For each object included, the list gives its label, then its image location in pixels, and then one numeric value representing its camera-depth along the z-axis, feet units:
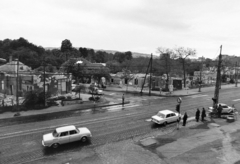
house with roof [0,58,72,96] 112.60
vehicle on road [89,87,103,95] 124.14
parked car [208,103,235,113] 76.23
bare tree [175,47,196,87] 171.12
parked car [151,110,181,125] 63.17
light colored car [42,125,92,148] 46.19
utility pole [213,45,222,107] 76.56
